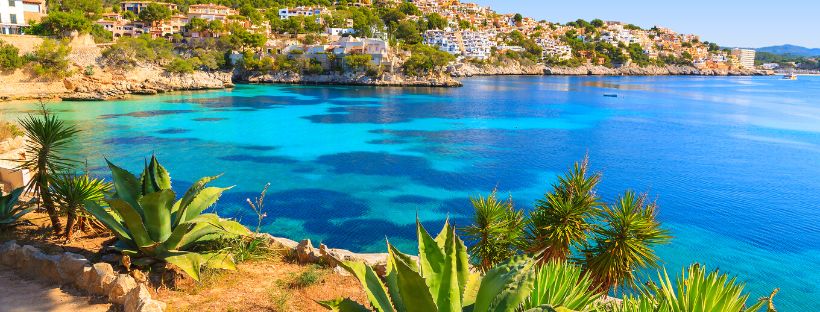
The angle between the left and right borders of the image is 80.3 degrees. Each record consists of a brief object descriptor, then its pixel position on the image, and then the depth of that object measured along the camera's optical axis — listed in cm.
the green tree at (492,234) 664
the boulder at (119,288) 458
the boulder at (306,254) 615
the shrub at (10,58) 4028
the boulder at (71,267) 504
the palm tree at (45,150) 620
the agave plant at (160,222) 505
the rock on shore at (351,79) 6606
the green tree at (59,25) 5016
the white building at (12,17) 4950
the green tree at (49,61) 4232
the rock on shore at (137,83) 4206
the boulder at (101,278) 474
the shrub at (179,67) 5338
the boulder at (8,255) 544
